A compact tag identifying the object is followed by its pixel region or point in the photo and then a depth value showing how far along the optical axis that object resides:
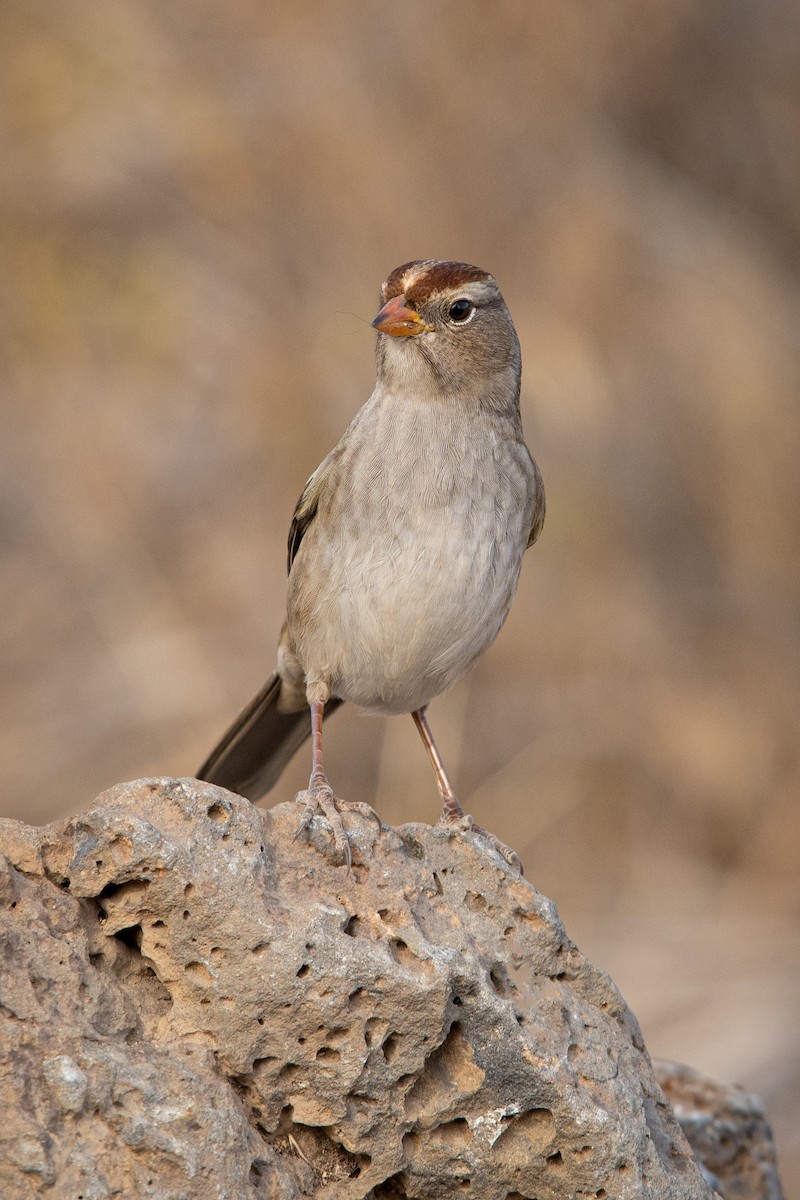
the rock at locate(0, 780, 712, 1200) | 5.82
